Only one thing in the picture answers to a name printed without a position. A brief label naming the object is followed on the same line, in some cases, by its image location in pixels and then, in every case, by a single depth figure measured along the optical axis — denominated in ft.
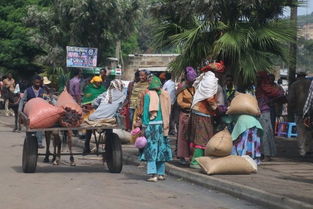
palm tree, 51.06
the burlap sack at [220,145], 42.14
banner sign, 82.23
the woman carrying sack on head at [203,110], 44.62
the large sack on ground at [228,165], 41.73
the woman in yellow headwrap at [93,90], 51.96
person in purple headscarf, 46.73
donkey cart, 43.68
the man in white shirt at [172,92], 68.55
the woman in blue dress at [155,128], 41.93
